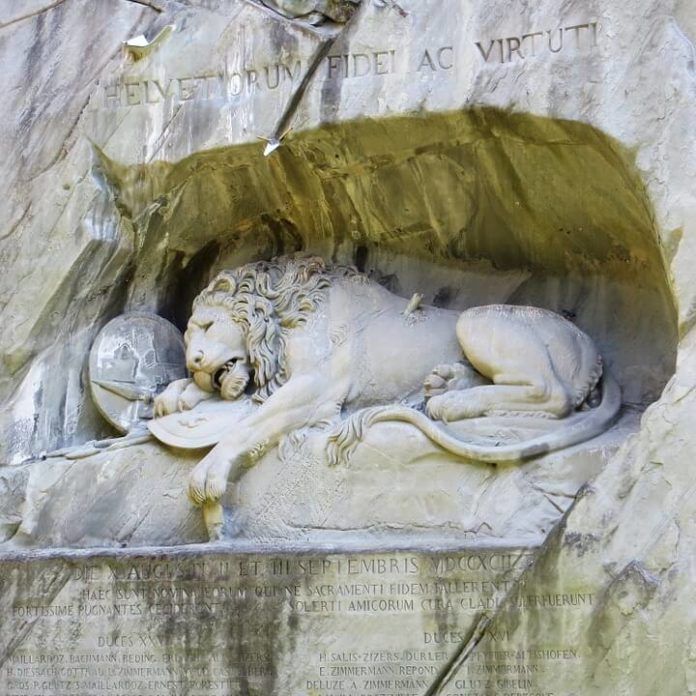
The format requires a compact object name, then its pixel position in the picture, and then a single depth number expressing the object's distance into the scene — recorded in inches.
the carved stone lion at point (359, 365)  264.2
